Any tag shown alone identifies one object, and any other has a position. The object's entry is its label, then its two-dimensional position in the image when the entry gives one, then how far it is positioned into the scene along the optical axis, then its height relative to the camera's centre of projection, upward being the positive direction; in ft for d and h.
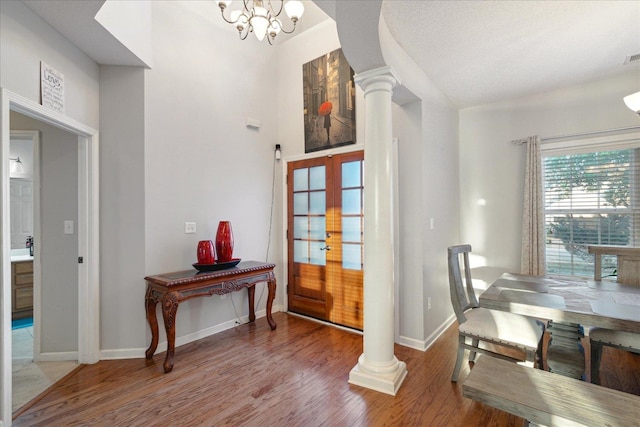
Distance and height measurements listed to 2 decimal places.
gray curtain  10.95 -0.11
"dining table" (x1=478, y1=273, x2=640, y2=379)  5.23 -1.80
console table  8.05 -2.17
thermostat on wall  11.87 +3.80
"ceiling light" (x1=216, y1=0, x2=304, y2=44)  8.00 +5.56
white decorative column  7.33 -0.57
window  9.97 +0.48
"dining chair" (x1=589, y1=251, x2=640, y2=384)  6.21 -2.67
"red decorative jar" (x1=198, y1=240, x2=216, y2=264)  9.41 -1.20
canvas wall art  10.84 +4.34
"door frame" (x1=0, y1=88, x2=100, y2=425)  8.42 -0.83
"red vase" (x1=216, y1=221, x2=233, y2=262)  9.94 -0.91
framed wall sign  6.70 +3.07
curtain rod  9.84 +2.83
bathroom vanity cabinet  12.20 -3.05
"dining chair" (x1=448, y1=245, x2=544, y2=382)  6.48 -2.68
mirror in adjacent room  13.79 +0.86
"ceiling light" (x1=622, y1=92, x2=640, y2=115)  7.00 +2.70
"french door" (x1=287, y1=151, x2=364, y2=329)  10.75 -0.88
